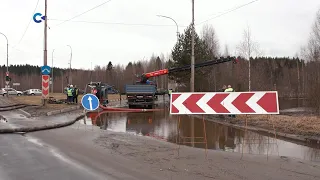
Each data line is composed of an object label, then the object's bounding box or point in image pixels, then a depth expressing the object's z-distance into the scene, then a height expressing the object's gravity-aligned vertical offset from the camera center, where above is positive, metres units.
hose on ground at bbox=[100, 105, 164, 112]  25.10 -1.24
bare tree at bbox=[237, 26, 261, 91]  45.25 +6.08
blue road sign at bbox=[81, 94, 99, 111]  14.99 -0.39
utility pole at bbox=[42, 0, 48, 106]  23.59 +3.74
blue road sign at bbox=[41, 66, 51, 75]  22.69 +1.60
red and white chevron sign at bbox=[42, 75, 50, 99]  23.09 +0.59
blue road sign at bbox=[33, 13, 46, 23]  24.06 +5.52
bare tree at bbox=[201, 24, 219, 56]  58.67 +9.46
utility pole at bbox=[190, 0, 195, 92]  25.06 +1.57
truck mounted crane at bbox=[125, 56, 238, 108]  27.33 -0.01
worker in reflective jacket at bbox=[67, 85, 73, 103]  29.86 +0.13
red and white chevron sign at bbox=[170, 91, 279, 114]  8.90 -0.26
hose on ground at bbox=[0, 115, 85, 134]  11.91 -1.32
